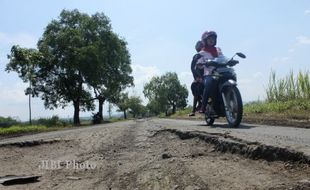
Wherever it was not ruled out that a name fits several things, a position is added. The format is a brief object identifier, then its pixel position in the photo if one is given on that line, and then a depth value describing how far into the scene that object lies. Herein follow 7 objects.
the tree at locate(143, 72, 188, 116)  70.05
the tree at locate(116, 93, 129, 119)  65.41
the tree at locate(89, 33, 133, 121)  32.17
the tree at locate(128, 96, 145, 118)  71.82
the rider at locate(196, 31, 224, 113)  5.72
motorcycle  5.20
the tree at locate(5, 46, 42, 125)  24.07
